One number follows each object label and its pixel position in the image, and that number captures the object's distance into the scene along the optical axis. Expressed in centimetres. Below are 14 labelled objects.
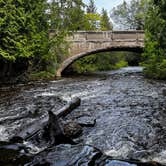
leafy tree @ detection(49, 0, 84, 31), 1805
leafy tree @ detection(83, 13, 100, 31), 3190
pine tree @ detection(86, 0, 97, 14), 4903
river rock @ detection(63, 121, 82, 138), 528
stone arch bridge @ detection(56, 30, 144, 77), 1947
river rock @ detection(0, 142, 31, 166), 420
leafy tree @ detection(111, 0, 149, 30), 3819
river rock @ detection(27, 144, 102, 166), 382
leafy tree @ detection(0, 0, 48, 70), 1357
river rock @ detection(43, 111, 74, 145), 500
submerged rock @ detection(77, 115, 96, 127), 603
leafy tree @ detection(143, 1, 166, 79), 970
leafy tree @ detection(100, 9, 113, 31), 3852
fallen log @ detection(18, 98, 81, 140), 535
